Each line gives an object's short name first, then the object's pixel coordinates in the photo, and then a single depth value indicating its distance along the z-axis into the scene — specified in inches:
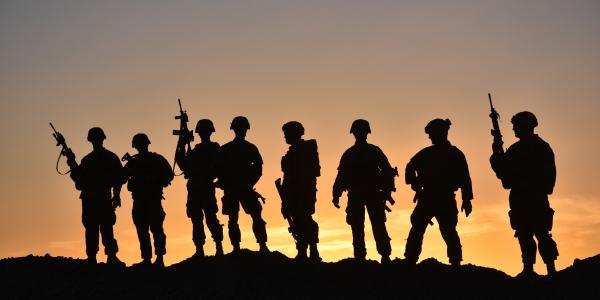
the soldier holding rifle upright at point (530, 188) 674.8
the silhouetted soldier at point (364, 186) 710.5
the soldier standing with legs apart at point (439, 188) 686.5
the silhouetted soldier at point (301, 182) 728.3
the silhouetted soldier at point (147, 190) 741.3
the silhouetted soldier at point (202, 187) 740.6
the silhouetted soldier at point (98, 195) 745.6
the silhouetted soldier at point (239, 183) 731.4
